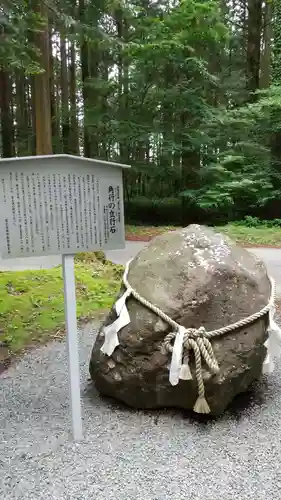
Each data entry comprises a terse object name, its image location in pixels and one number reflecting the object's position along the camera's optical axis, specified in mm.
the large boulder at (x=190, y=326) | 2586
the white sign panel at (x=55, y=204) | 2359
